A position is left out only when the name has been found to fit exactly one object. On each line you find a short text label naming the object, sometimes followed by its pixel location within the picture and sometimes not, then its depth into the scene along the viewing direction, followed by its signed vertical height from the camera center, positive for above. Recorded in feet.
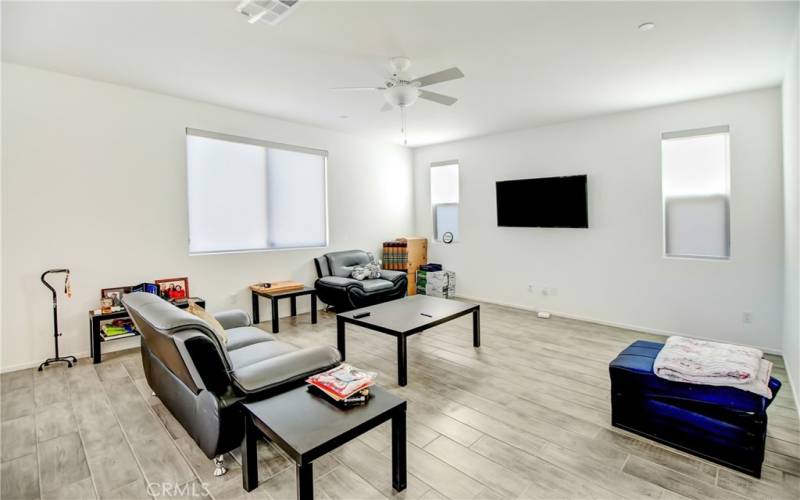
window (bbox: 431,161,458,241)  22.38 +2.99
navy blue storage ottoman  6.61 -3.30
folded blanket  6.68 -2.34
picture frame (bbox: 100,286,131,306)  12.76 -1.36
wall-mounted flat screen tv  16.97 +2.03
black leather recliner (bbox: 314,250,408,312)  16.83 -1.67
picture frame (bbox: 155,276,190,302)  13.79 -1.35
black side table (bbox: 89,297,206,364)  11.77 -2.38
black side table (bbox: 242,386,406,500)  5.01 -2.57
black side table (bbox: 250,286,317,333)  15.31 -1.95
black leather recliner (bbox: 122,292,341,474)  6.20 -2.15
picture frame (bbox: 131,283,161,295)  13.05 -1.21
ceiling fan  10.38 +4.49
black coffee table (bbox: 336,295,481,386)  10.40 -2.19
